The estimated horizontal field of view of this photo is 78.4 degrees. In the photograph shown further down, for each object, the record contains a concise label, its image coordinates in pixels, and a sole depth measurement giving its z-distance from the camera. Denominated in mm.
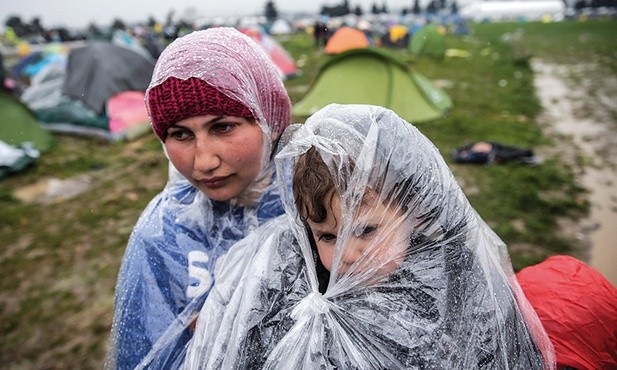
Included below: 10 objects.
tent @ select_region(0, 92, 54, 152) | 6531
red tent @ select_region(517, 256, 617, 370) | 1097
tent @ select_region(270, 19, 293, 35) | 35281
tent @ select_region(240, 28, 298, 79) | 11828
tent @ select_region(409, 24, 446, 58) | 15320
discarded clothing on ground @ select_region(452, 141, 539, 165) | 4953
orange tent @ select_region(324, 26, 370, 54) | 15248
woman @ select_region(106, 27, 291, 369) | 1069
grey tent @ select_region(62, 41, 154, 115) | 7098
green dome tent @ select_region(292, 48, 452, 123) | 6703
